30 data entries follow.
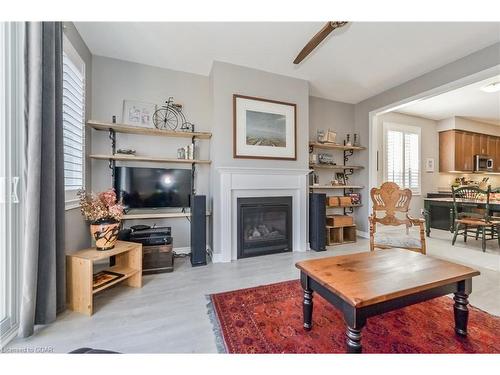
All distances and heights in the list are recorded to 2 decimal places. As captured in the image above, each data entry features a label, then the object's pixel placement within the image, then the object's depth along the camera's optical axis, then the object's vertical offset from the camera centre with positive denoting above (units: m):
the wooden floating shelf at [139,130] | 2.53 +0.72
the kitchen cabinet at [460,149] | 5.27 +0.96
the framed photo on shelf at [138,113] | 2.88 +0.99
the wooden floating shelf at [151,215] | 2.62 -0.34
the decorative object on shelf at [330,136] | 3.98 +0.93
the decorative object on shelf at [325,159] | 4.13 +0.54
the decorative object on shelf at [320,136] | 3.98 +0.94
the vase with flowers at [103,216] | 1.97 -0.26
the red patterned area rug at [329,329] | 1.33 -0.97
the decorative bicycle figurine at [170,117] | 3.04 +0.98
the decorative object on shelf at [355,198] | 4.21 -0.21
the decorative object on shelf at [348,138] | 4.35 +0.97
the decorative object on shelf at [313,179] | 4.01 +0.15
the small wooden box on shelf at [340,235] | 3.71 -0.83
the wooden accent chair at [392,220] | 2.19 -0.35
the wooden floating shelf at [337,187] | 3.90 +0.00
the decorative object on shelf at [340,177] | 4.33 +0.20
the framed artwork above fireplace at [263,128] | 3.02 +0.84
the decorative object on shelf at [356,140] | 4.33 +0.93
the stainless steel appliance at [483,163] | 5.59 +0.62
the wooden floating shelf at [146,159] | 2.55 +0.35
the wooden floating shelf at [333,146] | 3.85 +0.75
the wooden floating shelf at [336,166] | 3.93 +0.39
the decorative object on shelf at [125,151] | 2.72 +0.45
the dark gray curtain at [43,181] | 1.40 +0.04
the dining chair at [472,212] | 3.30 -0.44
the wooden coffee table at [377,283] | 1.08 -0.54
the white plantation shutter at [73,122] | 2.08 +0.66
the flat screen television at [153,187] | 2.68 +0.00
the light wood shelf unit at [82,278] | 1.70 -0.73
